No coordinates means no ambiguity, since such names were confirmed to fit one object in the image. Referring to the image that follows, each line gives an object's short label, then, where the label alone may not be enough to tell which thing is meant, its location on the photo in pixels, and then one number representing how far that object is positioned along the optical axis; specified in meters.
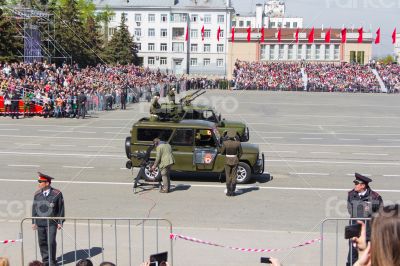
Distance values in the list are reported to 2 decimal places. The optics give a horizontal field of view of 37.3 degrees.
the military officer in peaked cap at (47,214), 9.24
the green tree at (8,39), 49.03
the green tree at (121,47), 86.62
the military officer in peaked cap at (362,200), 9.20
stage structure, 45.60
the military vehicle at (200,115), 22.64
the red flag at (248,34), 90.33
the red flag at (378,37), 68.00
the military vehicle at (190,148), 16.05
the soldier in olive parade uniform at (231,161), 14.59
